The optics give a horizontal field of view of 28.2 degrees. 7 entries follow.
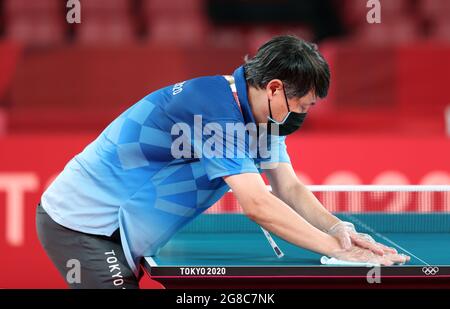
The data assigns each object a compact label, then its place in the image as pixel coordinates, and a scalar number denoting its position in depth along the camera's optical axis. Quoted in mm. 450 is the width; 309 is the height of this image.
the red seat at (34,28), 11133
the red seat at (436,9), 11648
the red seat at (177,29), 11320
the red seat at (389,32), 11656
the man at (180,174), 3377
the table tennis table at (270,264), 3391
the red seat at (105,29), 11141
